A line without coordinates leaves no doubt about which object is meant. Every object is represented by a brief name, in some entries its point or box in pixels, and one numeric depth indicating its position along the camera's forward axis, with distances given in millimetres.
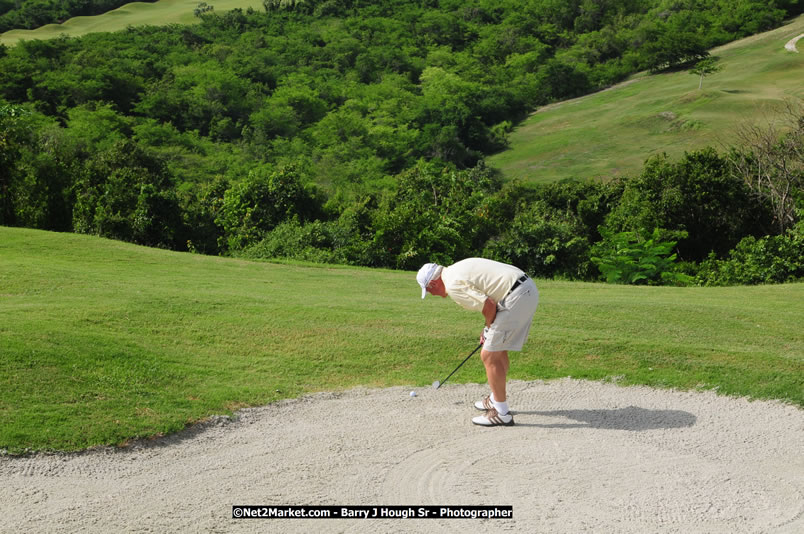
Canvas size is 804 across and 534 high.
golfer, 9336
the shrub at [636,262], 31266
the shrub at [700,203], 39062
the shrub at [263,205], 39625
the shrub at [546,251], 32906
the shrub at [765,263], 26781
